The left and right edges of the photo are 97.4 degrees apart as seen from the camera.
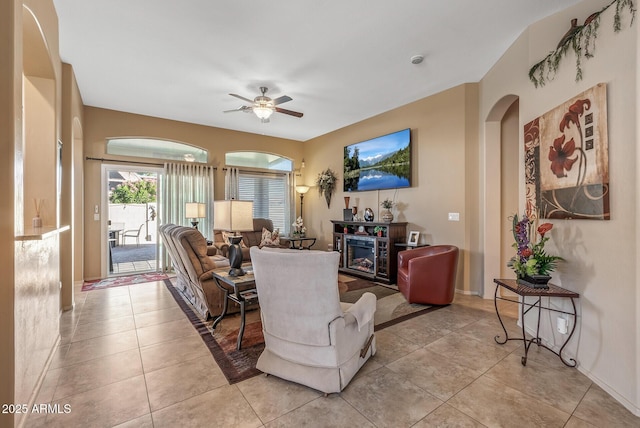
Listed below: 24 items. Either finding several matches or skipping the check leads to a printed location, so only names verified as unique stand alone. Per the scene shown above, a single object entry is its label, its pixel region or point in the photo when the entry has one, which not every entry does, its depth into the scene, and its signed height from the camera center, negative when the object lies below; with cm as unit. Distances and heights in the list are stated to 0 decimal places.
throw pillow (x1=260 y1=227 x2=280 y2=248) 571 -50
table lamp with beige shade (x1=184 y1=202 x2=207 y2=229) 561 +10
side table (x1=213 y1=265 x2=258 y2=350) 263 -77
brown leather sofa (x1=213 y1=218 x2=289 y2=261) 553 -52
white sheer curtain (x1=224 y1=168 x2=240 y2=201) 644 +73
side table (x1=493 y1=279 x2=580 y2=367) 225 -66
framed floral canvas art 207 +45
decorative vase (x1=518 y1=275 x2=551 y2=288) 237 -58
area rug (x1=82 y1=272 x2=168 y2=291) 468 -116
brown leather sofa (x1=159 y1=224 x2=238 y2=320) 323 -62
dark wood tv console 483 -63
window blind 693 +51
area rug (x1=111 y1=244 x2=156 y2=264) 650 -92
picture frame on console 471 -42
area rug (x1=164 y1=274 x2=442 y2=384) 235 -124
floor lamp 726 +66
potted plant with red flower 238 -41
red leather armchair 370 -85
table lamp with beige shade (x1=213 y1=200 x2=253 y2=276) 263 -5
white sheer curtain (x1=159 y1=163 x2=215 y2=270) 572 +50
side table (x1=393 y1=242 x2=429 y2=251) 467 -54
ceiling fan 397 +156
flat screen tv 500 +99
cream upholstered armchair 183 -74
